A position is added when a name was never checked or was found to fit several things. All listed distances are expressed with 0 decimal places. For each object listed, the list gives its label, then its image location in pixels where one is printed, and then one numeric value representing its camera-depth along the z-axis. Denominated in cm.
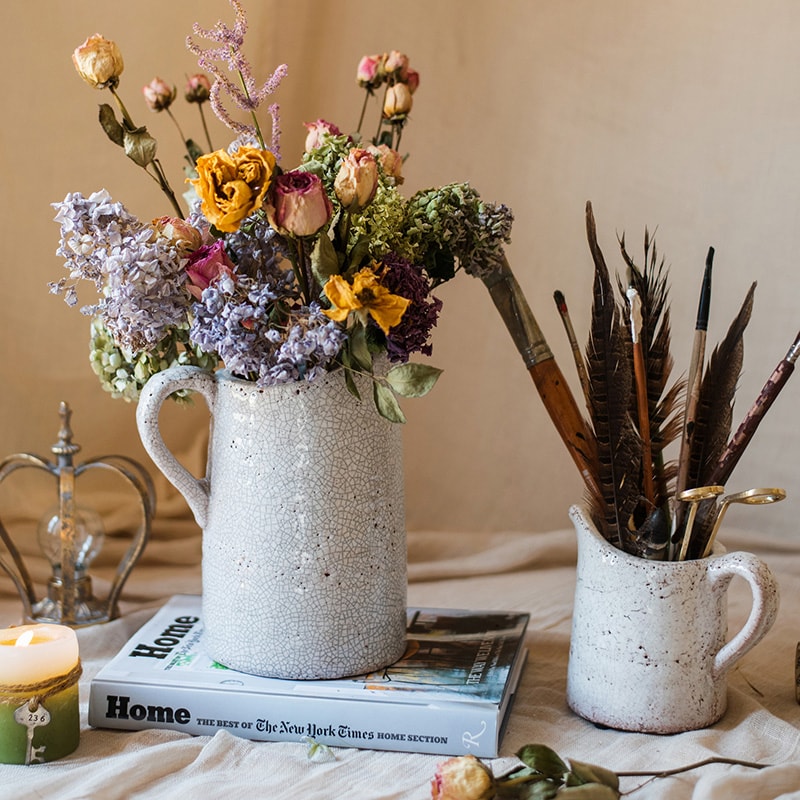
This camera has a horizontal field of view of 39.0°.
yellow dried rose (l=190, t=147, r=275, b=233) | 74
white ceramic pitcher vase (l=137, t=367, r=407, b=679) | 87
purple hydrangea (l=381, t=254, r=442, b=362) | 82
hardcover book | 85
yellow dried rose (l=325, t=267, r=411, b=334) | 76
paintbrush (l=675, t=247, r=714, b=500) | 87
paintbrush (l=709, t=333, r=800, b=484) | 84
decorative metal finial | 112
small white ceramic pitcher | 86
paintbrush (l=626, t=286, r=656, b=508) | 85
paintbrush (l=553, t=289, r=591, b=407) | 89
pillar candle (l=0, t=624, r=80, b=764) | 82
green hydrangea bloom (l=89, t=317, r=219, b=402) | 93
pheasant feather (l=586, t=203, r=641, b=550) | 87
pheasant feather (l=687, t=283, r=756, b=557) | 88
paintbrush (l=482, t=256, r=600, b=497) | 91
